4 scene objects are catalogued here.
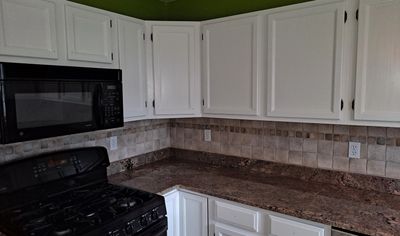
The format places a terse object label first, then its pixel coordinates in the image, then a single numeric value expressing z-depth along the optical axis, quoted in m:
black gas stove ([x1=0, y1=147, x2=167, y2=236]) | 1.36
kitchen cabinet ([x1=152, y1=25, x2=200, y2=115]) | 2.18
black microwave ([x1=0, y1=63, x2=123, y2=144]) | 1.25
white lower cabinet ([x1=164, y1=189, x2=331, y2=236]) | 1.57
